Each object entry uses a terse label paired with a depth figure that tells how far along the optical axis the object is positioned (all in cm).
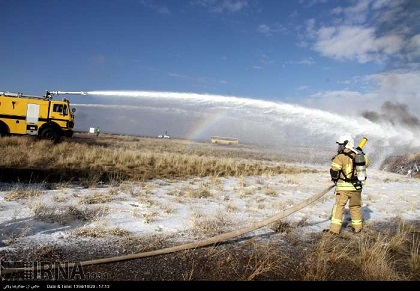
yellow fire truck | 2069
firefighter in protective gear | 695
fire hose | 411
